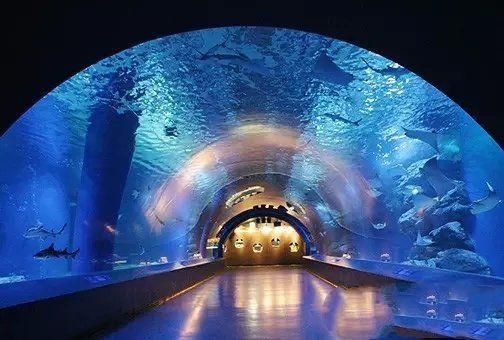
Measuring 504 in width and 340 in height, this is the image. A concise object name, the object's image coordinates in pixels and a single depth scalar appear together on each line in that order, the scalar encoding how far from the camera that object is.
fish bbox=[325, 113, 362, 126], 11.01
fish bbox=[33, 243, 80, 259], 13.59
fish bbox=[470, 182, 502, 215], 17.20
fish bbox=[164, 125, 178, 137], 11.59
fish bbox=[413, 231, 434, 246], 18.40
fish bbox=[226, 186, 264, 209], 25.13
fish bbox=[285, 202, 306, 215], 28.92
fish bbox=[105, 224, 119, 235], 15.52
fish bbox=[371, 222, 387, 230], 18.12
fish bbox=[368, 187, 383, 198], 16.48
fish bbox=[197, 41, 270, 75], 7.54
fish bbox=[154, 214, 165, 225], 17.42
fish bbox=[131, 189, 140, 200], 15.10
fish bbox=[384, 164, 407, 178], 15.05
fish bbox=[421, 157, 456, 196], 15.53
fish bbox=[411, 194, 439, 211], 17.93
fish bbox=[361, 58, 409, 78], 8.51
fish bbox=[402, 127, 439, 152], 12.41
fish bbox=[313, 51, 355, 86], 7.99
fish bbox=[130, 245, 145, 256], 18.68
